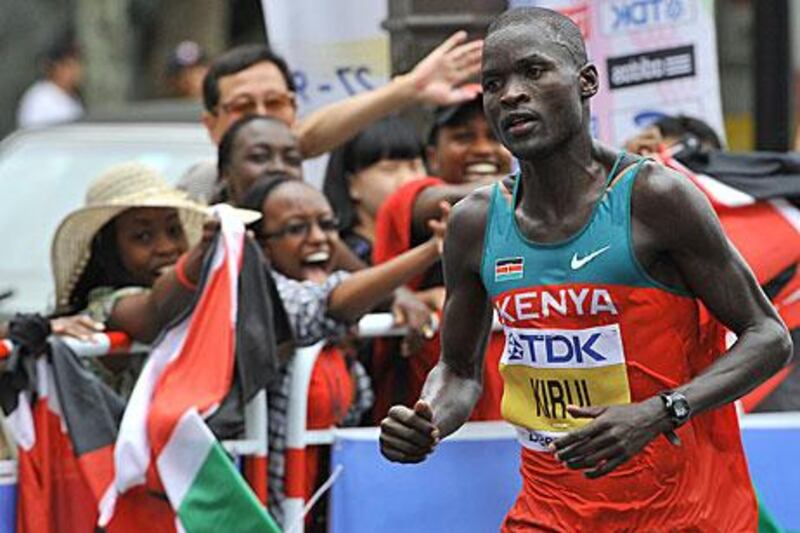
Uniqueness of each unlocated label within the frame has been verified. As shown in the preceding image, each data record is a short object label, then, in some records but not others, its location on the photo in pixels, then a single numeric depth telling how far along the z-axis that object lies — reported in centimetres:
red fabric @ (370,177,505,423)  1534
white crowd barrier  1447
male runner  1156
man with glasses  1641
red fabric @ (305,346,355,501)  1474
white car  2119
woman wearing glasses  1462
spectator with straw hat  1562
